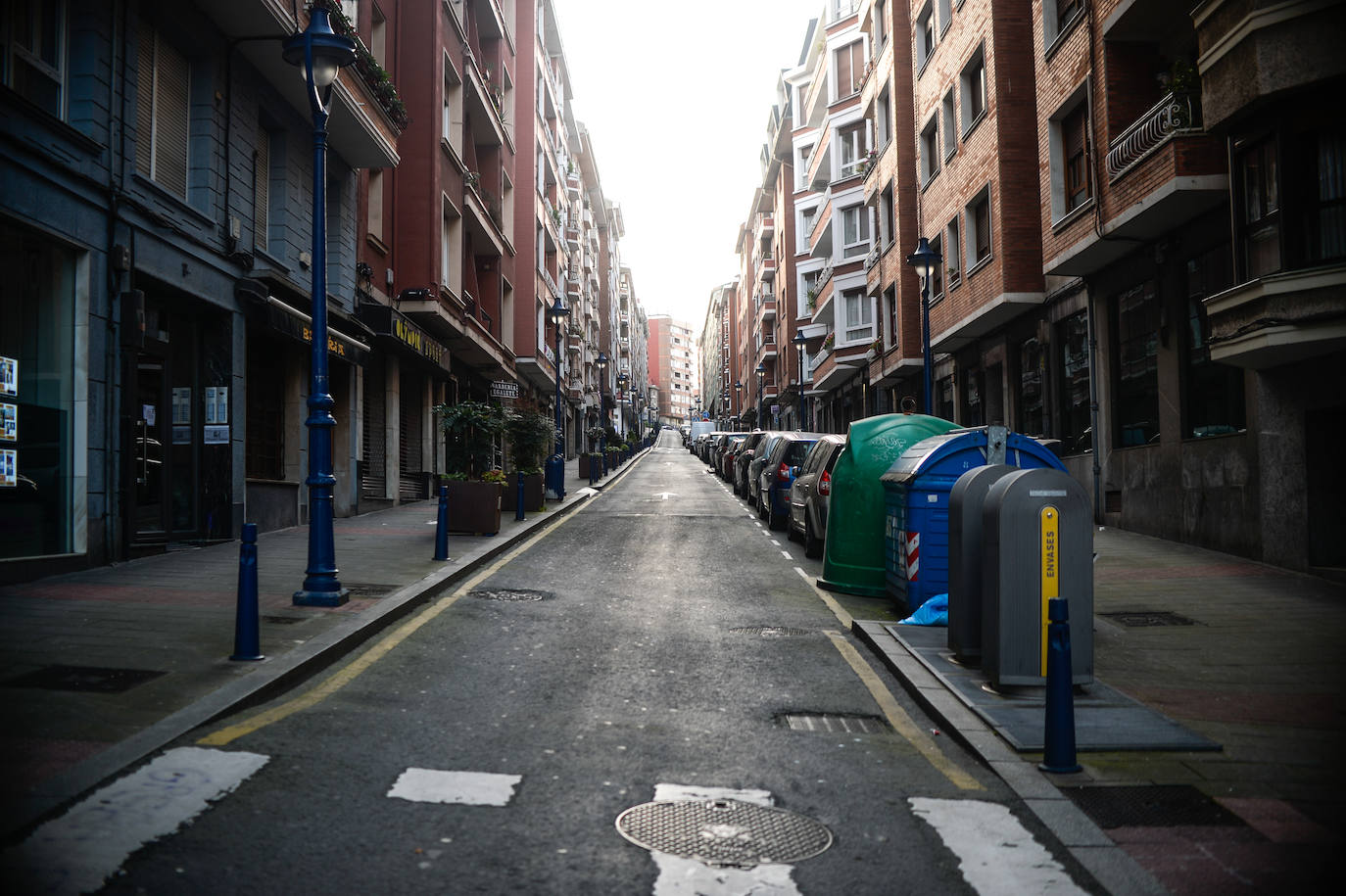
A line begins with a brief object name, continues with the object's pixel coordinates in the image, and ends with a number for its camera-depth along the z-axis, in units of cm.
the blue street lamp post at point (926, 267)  1803
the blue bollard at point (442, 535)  1184
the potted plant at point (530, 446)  1923
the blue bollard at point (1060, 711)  472
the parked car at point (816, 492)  1358
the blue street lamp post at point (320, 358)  850
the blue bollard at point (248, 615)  641
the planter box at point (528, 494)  1938
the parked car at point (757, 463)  2081
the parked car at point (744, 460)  2617
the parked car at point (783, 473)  1761
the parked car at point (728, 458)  3431
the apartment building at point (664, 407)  19588
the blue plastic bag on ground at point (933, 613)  834
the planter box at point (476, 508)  1529
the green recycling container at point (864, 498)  1002
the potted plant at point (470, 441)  1625
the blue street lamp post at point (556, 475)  2386
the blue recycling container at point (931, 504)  871
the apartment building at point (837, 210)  3844
